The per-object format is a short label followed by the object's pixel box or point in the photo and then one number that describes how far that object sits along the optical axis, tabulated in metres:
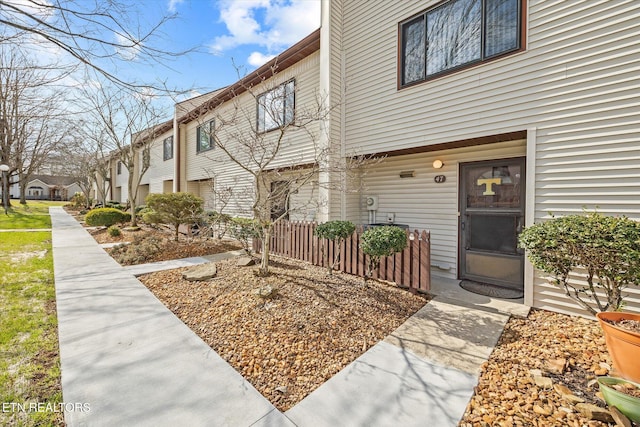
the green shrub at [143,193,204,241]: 7.88
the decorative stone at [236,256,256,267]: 5.75
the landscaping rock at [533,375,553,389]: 2.29
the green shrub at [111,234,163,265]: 6.47
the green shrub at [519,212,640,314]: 2.74
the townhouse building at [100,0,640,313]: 3.57
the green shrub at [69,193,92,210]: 23.69
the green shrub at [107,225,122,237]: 9.59
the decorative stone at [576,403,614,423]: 1.88
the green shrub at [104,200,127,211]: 17.74
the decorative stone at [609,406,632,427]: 1.79
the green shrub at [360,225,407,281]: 4.36
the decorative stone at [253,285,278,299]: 3.94
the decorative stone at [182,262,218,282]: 4.98
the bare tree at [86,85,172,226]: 11.40
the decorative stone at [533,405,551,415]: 2.02
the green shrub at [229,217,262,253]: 6.61
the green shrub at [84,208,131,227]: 11.22
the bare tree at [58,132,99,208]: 15.61
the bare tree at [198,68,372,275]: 4.93
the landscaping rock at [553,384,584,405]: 2.10
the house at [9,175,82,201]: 50.88
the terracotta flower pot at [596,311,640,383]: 2.19
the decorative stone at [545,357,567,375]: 2.50
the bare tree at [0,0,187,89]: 3.43
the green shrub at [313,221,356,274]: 5.25
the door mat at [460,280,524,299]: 4.63
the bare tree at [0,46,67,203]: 4.35
